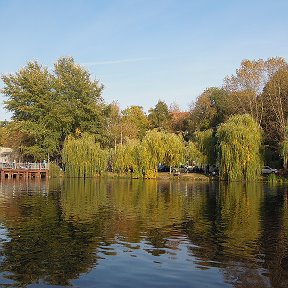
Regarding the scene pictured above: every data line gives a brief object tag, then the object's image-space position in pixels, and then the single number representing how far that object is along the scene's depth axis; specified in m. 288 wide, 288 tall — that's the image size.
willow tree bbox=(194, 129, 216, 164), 61.76
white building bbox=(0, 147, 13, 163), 74.43
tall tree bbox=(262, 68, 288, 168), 59.91
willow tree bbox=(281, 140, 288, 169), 53.72
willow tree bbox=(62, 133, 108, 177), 62.59
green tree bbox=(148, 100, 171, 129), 99.00
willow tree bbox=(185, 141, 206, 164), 62.16
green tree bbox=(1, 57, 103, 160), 67.12
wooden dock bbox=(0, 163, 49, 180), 61.75
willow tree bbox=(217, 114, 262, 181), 54.25
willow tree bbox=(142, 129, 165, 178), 60.94
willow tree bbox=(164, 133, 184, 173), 61.91
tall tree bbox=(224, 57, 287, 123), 62.91
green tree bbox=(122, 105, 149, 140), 90.06
